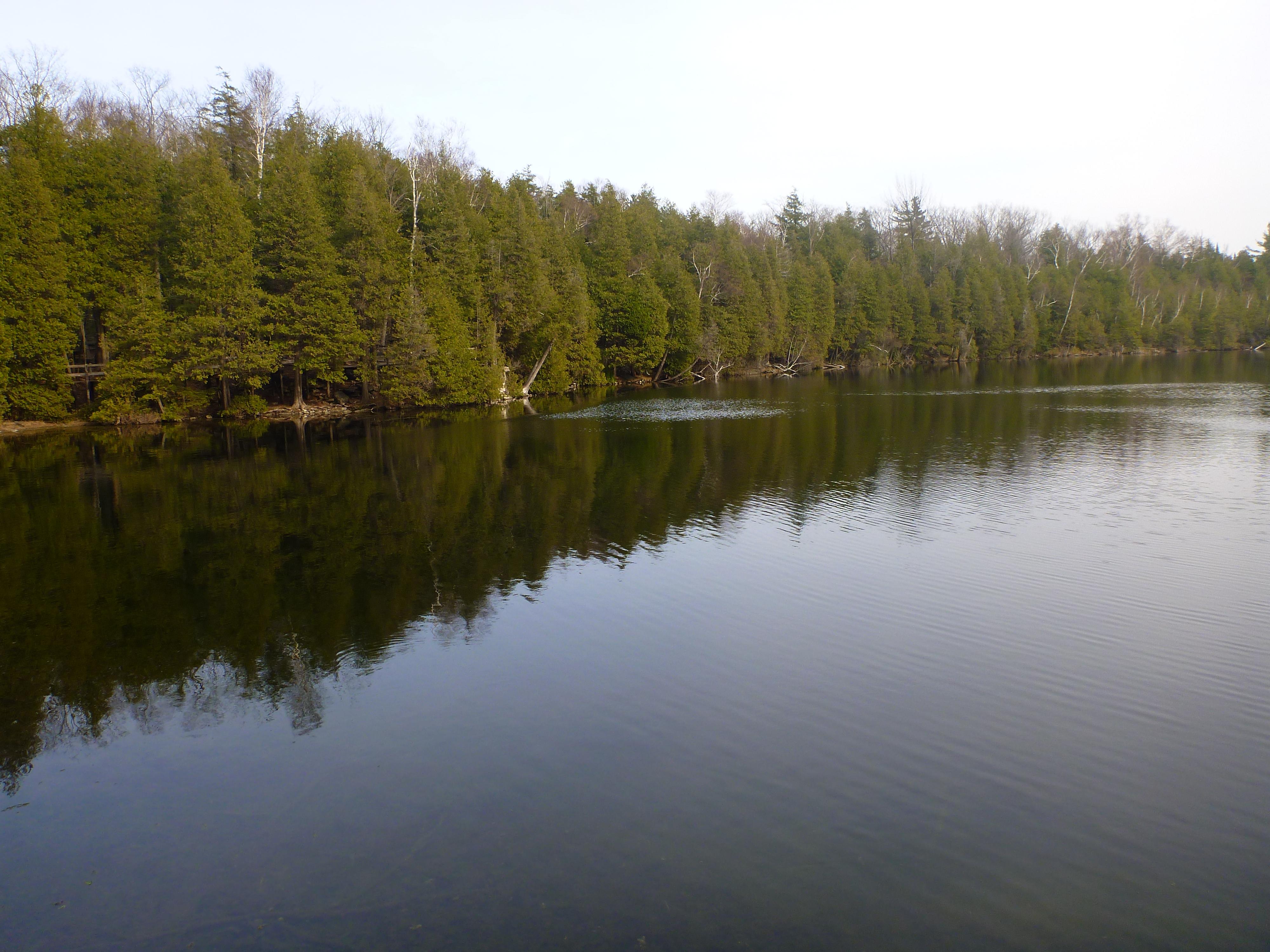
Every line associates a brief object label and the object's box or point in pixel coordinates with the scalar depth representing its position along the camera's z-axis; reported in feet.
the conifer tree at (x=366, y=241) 135.74
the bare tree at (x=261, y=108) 147.33
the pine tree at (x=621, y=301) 203.21
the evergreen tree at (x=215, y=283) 121.90
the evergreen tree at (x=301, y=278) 128.67
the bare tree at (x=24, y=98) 124.06
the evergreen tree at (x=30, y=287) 111.96
